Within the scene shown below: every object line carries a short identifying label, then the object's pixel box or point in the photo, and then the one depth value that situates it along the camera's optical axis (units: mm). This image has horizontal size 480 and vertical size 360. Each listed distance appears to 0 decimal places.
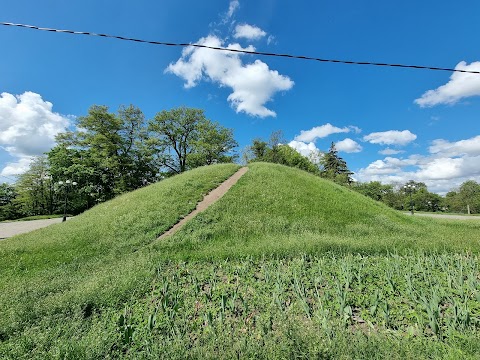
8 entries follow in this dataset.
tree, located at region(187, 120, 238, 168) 42312
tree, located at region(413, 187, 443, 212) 70938
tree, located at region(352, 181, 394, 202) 67938
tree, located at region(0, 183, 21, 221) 47406
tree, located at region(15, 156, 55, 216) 47344
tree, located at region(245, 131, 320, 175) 45316
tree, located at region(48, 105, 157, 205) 38125
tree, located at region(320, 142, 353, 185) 64912
